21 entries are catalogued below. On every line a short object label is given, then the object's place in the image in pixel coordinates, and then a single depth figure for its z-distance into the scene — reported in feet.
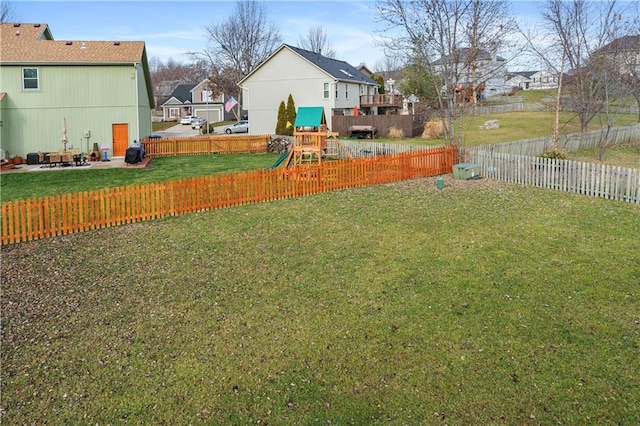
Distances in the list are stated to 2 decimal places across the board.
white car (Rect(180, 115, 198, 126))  218.59
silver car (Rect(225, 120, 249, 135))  162.40
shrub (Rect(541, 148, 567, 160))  58.54
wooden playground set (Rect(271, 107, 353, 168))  63.16
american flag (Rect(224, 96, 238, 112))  132.22
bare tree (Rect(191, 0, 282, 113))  201.36
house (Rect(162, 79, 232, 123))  243.60
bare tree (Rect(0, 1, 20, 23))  155.02
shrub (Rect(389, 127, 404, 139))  113.50
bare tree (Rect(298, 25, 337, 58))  249.96
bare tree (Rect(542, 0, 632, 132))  79.15
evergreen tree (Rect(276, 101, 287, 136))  124.19
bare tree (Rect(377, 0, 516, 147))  68.23
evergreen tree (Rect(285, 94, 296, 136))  124.88
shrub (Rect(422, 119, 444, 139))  113.29
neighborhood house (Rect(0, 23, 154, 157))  81.61
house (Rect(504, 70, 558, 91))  248.48
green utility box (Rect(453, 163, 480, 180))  56.29
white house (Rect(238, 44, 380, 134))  127.03
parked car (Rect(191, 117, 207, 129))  192.11
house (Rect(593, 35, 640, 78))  80.23
